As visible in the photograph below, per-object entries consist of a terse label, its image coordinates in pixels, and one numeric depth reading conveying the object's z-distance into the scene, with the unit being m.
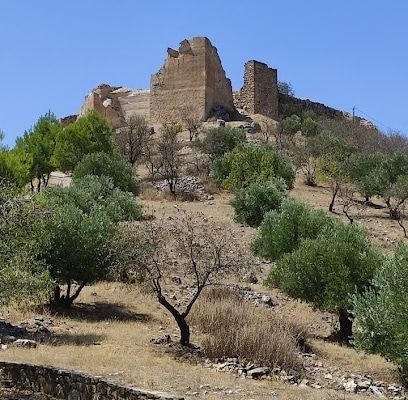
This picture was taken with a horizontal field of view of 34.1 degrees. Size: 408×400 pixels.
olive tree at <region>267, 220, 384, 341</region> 16.27
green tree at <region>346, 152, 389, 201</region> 34.91
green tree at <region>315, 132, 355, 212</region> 37.62
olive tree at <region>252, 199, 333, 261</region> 20.70
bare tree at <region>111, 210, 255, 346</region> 14.20
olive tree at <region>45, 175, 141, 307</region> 16.47
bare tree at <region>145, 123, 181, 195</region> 36.44
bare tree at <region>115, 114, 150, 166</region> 42.53
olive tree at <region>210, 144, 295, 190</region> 34.38
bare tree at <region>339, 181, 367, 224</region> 31.90
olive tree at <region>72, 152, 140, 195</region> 32.12
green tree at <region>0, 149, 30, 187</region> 28.64
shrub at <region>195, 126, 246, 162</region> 40.28
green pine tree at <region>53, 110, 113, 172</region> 36.66
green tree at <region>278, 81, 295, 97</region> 63.66
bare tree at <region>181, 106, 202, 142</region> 45.53
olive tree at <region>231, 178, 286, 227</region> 28.77
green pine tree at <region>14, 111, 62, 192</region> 36.12
